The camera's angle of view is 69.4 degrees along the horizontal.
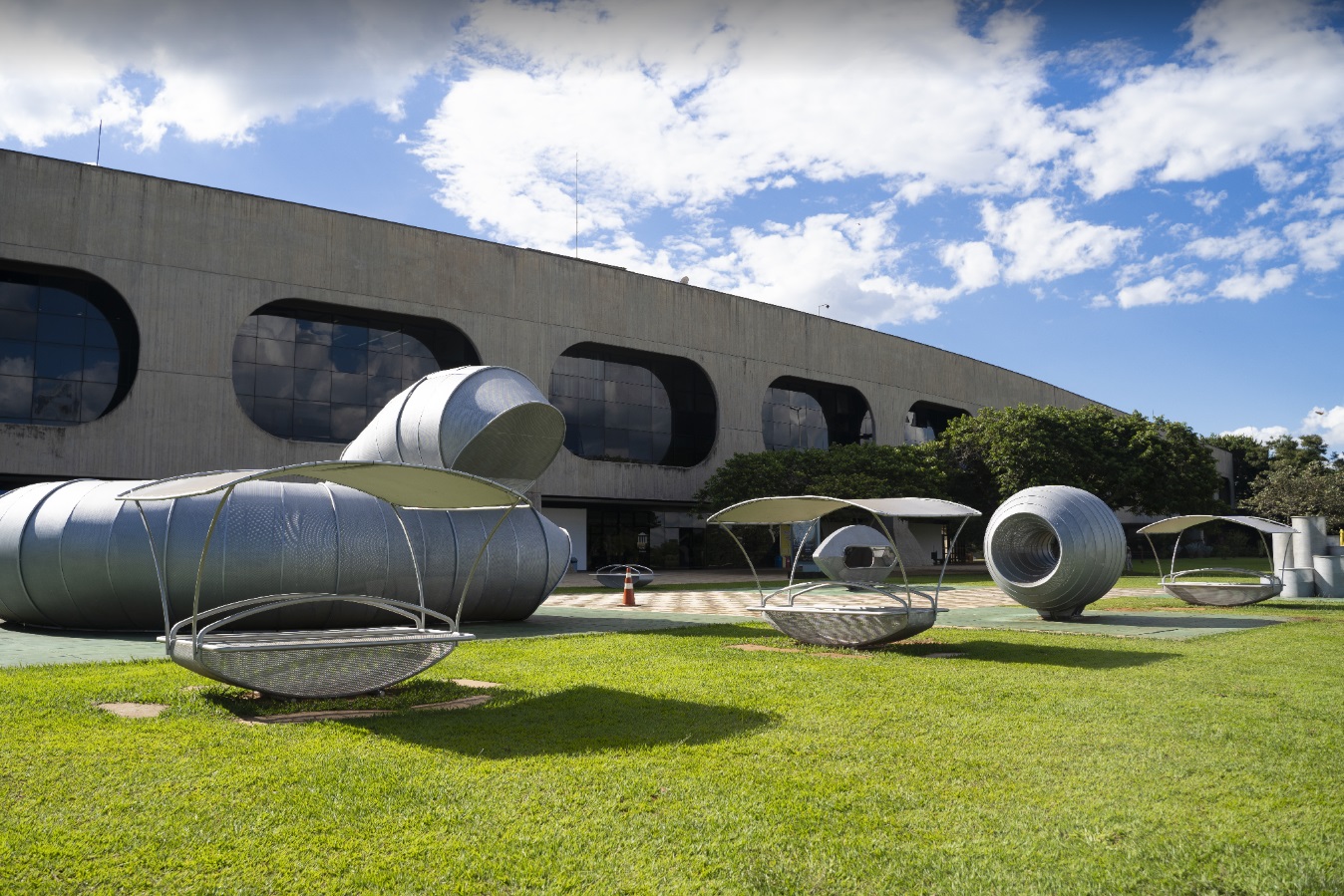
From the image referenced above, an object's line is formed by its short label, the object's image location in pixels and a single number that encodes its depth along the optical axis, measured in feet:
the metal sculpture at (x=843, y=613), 41.34
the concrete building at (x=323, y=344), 114.21
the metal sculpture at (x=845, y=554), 104.06
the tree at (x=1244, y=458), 313.94
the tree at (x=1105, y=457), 146.82
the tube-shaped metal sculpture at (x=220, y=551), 45.47
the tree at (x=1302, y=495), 187.83
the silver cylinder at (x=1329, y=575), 78.95
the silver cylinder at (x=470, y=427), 56.85
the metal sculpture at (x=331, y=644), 26.07
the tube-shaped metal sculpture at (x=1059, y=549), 57.26
